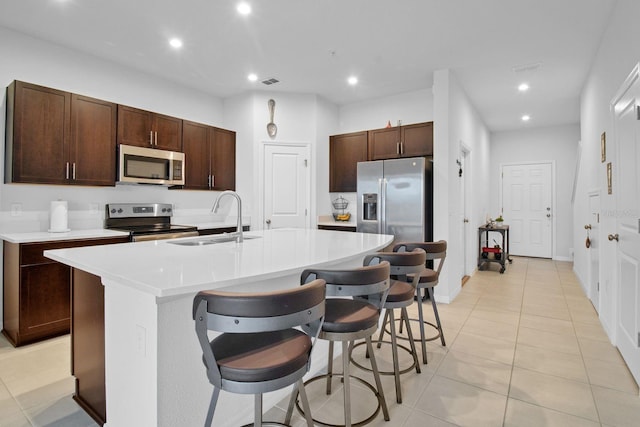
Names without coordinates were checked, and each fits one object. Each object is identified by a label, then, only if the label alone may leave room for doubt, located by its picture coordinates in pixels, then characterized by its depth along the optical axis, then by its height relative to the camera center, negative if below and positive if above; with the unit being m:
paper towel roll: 3.14 -0.05
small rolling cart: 5.71 -0.65
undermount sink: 2.29 -0.20
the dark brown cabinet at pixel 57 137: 2.88 +0.71
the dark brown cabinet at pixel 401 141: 4.34 +0.99
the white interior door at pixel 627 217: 2.12 -0.02
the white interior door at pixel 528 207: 6.82 +0.15
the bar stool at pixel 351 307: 1.37 -0.47
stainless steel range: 3.48 -0.11
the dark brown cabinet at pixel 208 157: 4.27 +0.77
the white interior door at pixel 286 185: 4.77 +0.40
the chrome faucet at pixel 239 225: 2.40 -0.09
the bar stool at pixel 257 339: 0.98 -0.48
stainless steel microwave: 3.58 +0.54
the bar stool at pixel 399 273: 1.88 -0.34
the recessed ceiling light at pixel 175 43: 3.29 +1.71
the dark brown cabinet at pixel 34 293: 2.68 -0.68
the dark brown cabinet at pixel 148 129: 3.60 +0.96
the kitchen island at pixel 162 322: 1.29 -0.46
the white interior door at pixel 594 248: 3.36 -0.36
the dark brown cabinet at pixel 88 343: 1.64 -0.69
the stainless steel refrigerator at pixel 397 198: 3.99 +0.19
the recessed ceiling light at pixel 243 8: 2.71 +1.70
